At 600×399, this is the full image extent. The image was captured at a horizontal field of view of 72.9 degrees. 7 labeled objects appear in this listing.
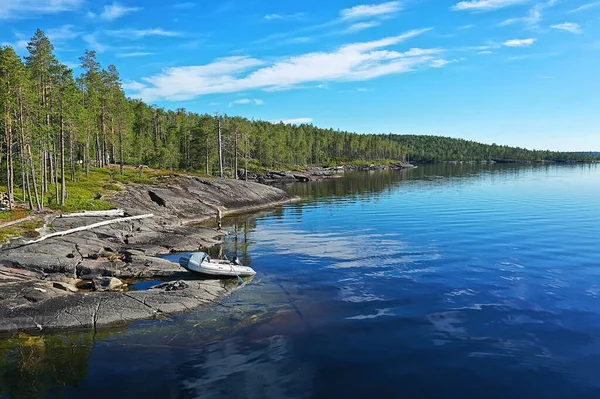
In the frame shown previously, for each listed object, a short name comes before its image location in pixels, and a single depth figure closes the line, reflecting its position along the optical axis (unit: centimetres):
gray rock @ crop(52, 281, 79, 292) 2723
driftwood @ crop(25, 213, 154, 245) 3565
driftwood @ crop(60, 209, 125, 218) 4428
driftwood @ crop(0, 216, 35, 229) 3788
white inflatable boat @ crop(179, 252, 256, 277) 3144
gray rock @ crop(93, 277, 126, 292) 2862
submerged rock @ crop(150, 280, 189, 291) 2797
